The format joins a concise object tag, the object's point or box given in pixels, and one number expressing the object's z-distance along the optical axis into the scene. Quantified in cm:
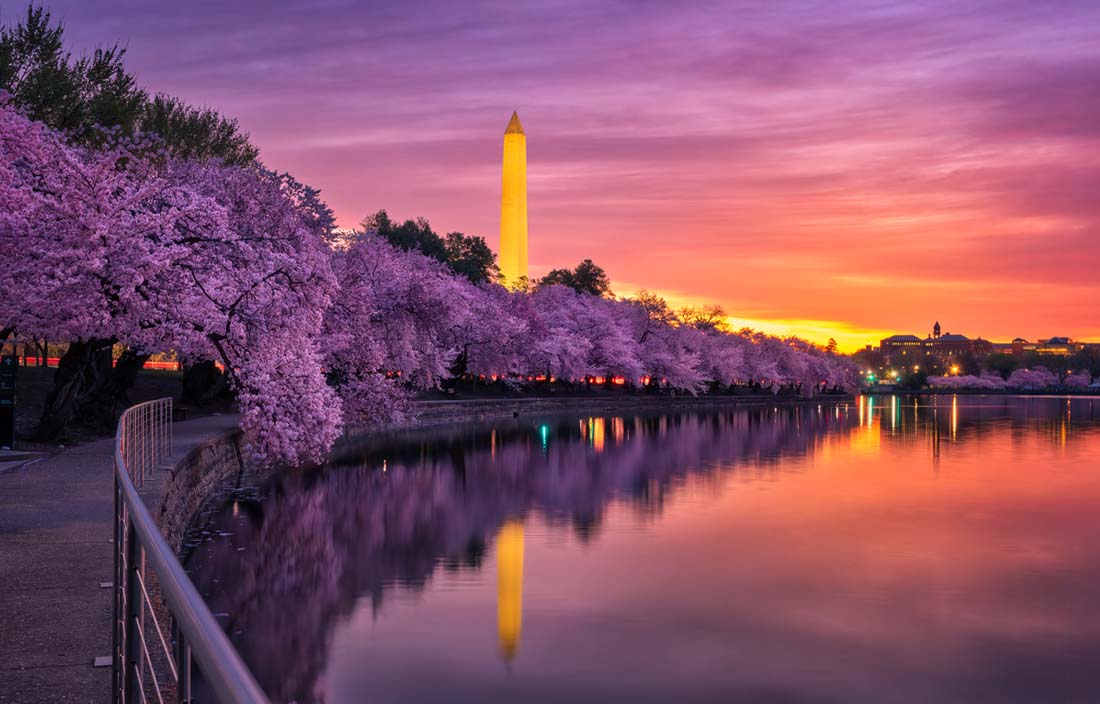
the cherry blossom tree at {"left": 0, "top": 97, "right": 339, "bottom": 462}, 2278
